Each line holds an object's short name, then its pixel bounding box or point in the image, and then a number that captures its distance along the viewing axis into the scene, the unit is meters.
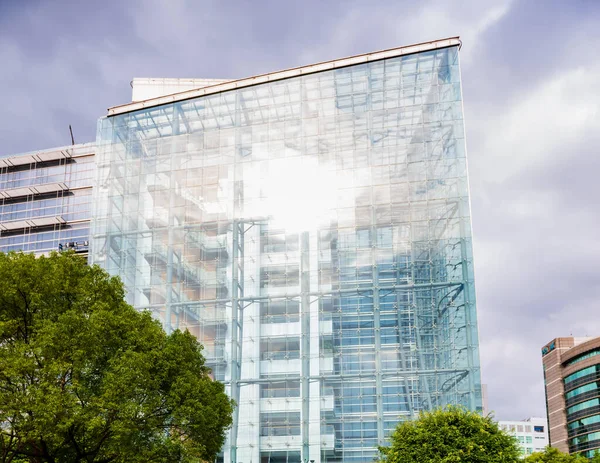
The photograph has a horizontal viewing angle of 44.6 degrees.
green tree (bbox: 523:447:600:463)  38.11
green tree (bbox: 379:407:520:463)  23.59
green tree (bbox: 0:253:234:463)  20.33
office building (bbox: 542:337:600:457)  88.44
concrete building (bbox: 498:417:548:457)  137.00
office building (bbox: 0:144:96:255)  57.62
